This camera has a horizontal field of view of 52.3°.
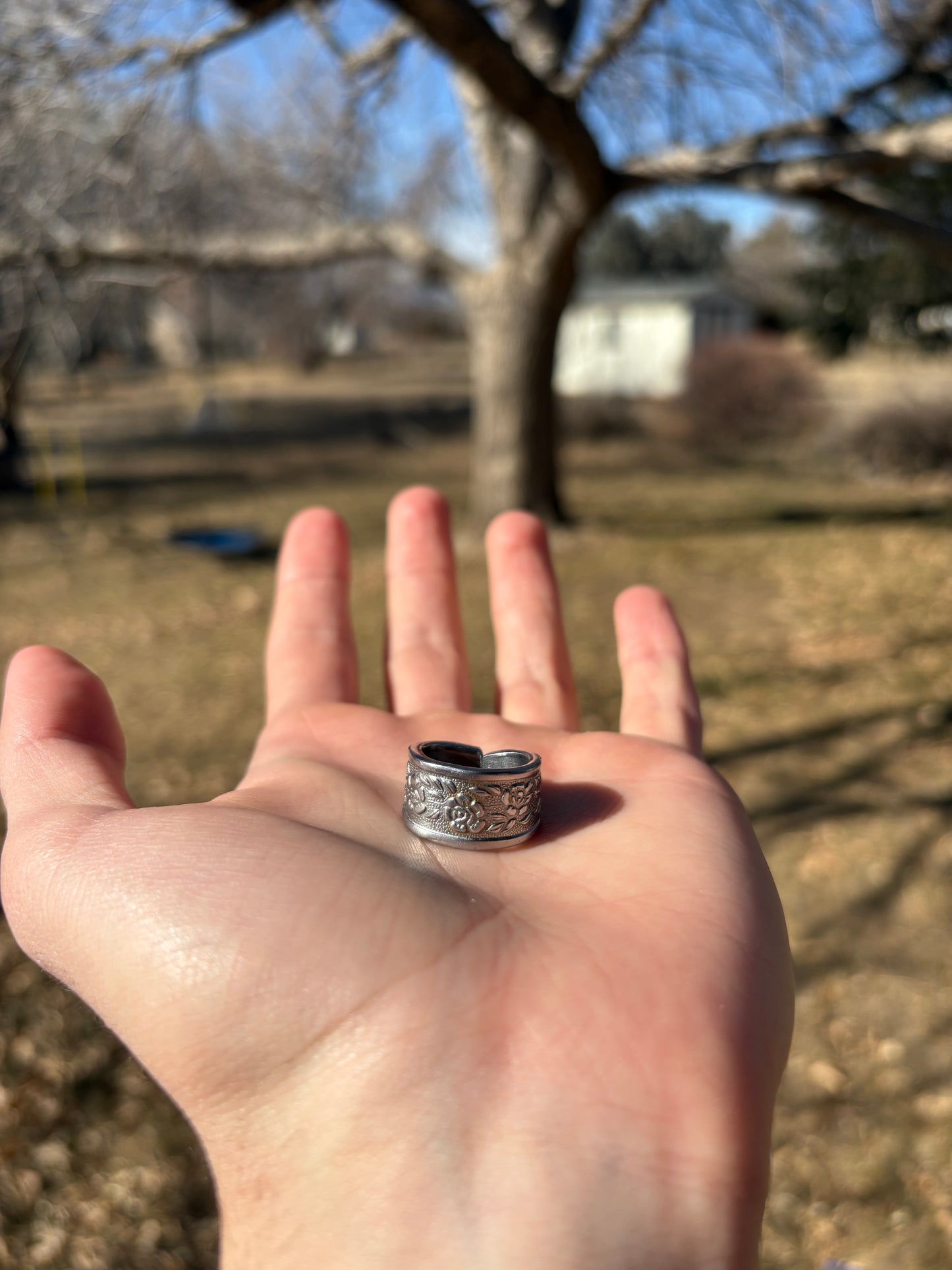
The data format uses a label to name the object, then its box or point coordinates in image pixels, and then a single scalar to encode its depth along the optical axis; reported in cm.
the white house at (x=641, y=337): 2656
